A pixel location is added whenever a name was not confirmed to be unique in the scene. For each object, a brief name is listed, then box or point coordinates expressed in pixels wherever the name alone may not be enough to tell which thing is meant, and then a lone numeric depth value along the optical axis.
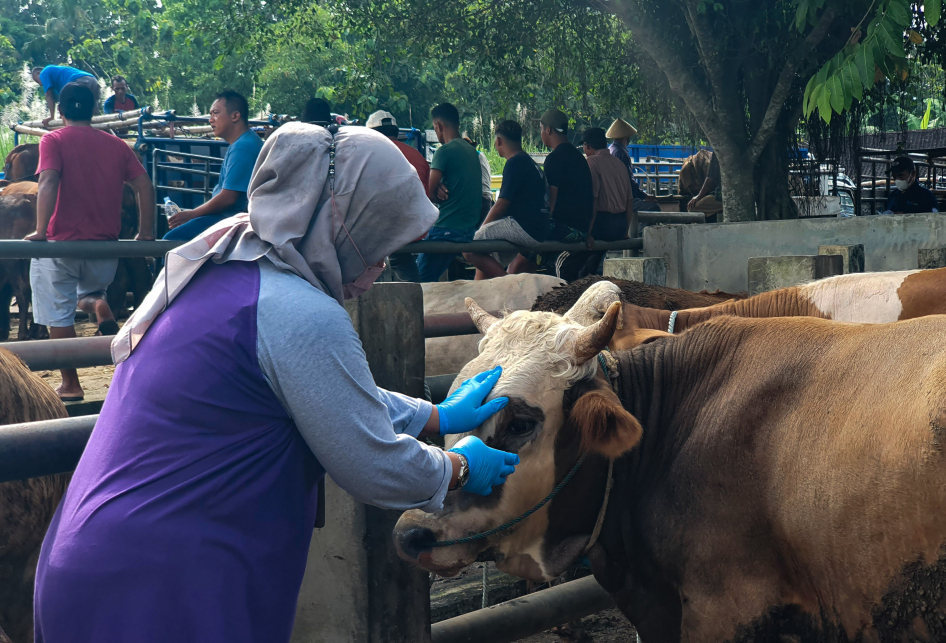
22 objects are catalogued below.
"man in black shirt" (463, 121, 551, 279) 6.46
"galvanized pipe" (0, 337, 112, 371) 2.52
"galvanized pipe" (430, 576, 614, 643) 2.65
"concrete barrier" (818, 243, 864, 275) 5.82
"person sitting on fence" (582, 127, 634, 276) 7.55
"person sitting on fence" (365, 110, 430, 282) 6.48
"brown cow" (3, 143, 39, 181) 8.72
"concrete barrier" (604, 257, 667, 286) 6.29
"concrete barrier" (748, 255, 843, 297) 5.26
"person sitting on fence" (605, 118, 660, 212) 10.20
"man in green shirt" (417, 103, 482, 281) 6.93
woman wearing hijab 1.58
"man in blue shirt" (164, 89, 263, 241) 5.46
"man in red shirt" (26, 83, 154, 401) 5.39
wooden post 2.48
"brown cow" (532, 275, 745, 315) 5.34
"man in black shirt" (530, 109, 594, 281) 7.12
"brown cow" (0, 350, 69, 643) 2.68
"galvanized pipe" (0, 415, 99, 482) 1.65
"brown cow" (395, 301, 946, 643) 2.09
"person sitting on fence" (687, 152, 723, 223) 10.61
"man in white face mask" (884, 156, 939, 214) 9.27
